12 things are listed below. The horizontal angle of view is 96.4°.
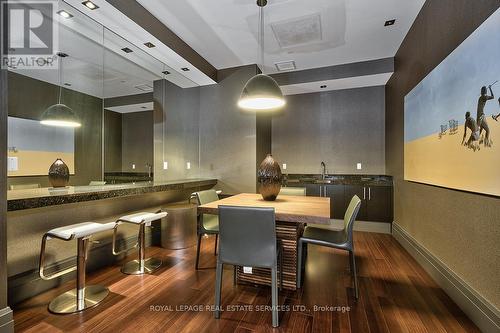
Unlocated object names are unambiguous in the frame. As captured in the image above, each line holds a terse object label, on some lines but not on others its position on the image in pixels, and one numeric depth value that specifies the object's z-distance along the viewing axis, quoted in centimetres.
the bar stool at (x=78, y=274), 172
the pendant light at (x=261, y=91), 215
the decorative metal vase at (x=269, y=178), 226
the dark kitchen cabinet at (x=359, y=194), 407
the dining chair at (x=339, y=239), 192
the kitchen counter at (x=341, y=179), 403
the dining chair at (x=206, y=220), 244
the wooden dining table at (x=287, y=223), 177
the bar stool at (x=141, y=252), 236
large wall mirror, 224
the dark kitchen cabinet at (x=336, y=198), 419
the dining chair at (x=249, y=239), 157
